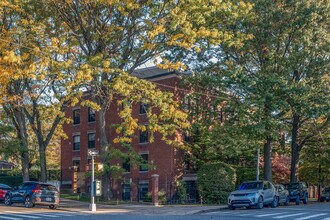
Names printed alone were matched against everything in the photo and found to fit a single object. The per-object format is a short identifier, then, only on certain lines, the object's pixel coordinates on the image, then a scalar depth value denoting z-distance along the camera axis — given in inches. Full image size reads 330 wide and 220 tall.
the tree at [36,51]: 863.7
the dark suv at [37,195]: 1184.2
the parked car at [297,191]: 1529.3
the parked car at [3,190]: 1456.7
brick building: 1642.5
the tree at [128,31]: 935.7
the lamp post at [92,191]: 1099.9
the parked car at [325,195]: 1899.6
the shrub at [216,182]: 1496.1
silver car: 1168.2
